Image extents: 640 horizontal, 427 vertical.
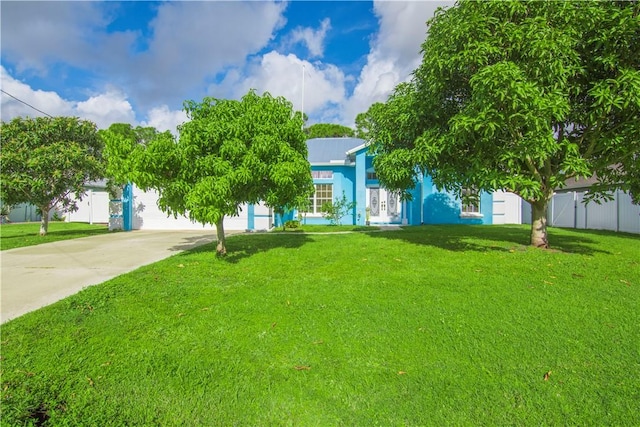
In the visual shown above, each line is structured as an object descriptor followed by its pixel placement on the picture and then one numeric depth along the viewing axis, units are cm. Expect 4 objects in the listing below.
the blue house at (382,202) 1656
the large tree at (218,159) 611
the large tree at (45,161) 1097
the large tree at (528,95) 552
